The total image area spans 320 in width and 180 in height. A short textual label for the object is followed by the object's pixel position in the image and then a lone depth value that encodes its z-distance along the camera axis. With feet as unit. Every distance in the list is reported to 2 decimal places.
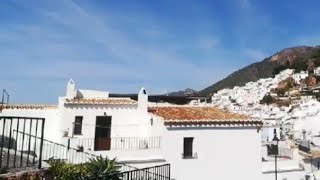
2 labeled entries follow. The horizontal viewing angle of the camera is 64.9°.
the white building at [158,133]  42.87
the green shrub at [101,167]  33.42
